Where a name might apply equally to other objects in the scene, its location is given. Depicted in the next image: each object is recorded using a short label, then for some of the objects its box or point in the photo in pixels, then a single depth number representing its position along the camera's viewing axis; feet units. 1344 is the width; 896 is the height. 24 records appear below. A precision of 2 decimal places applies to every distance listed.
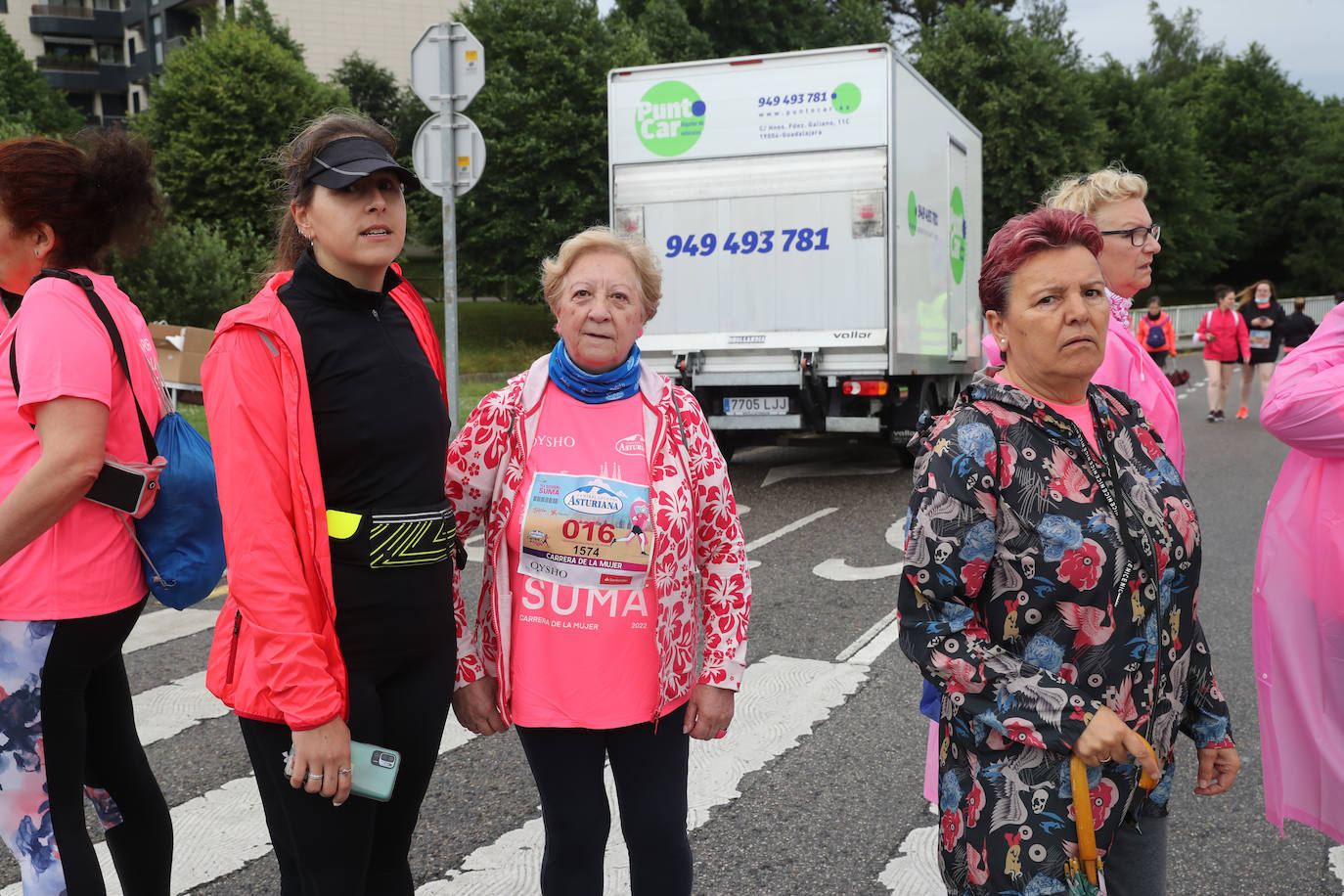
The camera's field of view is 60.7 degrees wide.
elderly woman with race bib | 8.13
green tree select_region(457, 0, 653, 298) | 99.09
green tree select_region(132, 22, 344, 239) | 104.01
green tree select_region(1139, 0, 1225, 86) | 247.91
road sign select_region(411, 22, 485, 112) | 29.43
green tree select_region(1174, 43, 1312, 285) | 197.98
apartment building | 176.04
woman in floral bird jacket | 6.60
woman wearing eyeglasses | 9.55
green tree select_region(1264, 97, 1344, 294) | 187.11
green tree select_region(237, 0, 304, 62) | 138.82
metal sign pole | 29.45
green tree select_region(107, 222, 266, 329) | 62.36
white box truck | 32.96
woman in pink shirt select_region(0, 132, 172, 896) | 7.48
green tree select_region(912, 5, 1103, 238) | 120.26
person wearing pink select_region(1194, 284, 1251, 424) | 54.49
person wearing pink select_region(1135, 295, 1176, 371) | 63.67
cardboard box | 46.93
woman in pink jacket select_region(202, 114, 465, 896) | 6.72
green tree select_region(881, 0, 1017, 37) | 173.68
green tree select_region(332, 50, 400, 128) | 152.76
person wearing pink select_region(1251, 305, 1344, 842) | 8.91
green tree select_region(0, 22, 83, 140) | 146.30
